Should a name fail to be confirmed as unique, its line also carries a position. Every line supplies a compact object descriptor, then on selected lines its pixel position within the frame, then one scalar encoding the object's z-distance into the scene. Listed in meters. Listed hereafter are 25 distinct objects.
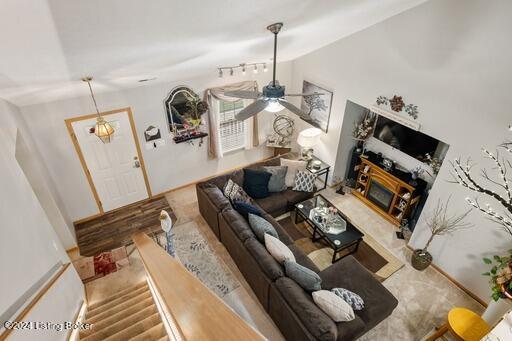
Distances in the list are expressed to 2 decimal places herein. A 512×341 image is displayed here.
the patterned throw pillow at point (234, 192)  5.20
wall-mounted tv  4.76
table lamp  6.16
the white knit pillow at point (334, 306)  3.32
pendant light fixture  4.38
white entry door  5.19
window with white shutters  6.38
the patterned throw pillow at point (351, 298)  3.58
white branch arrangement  3.64
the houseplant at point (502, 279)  3.29
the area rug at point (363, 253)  4.80
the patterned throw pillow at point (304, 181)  5.74
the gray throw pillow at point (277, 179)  5.67
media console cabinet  5.31
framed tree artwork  6.07
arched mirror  5.70
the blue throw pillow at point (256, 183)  5.53
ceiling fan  3.14
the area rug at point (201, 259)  4.54
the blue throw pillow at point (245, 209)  4.70
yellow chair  3.52
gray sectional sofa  3.30
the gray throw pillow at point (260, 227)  4.30
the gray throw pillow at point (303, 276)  3.61
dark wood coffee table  4.69
